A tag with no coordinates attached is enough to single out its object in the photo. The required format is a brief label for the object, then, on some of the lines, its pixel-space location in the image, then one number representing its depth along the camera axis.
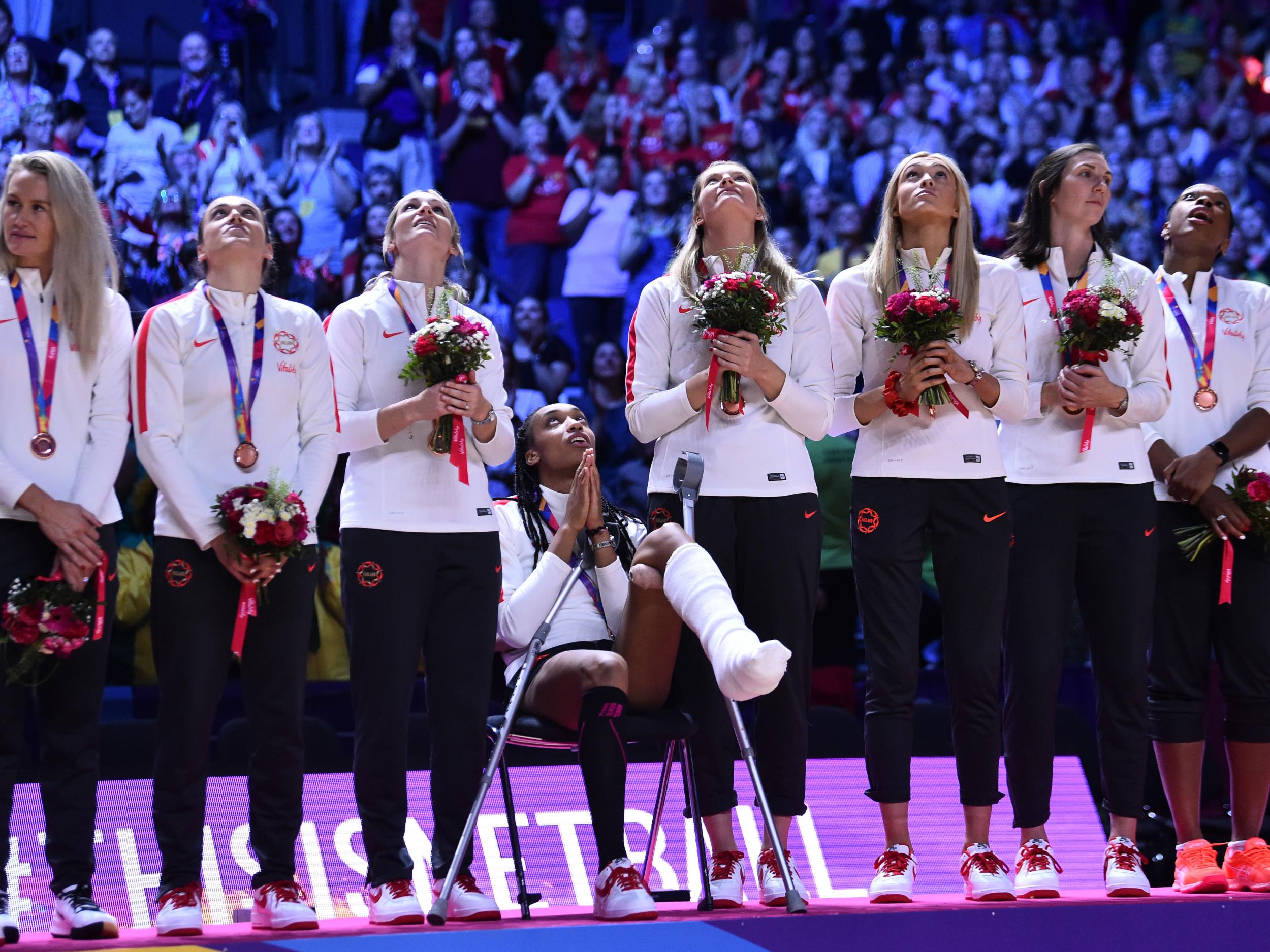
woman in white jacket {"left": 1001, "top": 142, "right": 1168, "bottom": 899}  8.02
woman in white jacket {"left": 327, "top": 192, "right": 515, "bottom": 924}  7.45
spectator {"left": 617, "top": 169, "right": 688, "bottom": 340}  17.69
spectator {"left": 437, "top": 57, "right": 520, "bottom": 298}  17.53
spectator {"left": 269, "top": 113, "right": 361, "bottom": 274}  16.42
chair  7.50
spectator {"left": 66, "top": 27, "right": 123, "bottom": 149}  16.14
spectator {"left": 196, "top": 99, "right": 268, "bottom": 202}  15.93
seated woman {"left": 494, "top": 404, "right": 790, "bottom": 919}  7.02
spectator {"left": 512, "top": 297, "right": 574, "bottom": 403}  16.41
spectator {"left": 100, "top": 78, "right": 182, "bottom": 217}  15.50
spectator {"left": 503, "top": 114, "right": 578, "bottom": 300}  17.47
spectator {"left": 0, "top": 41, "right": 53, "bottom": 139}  15.51
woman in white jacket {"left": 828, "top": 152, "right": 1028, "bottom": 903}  7.80
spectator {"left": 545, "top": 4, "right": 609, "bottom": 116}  19.02
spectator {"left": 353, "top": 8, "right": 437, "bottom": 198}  17.50
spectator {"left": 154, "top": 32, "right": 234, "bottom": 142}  16.41
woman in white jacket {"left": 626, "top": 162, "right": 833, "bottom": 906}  7.79
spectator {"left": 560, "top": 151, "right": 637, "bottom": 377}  17.48
